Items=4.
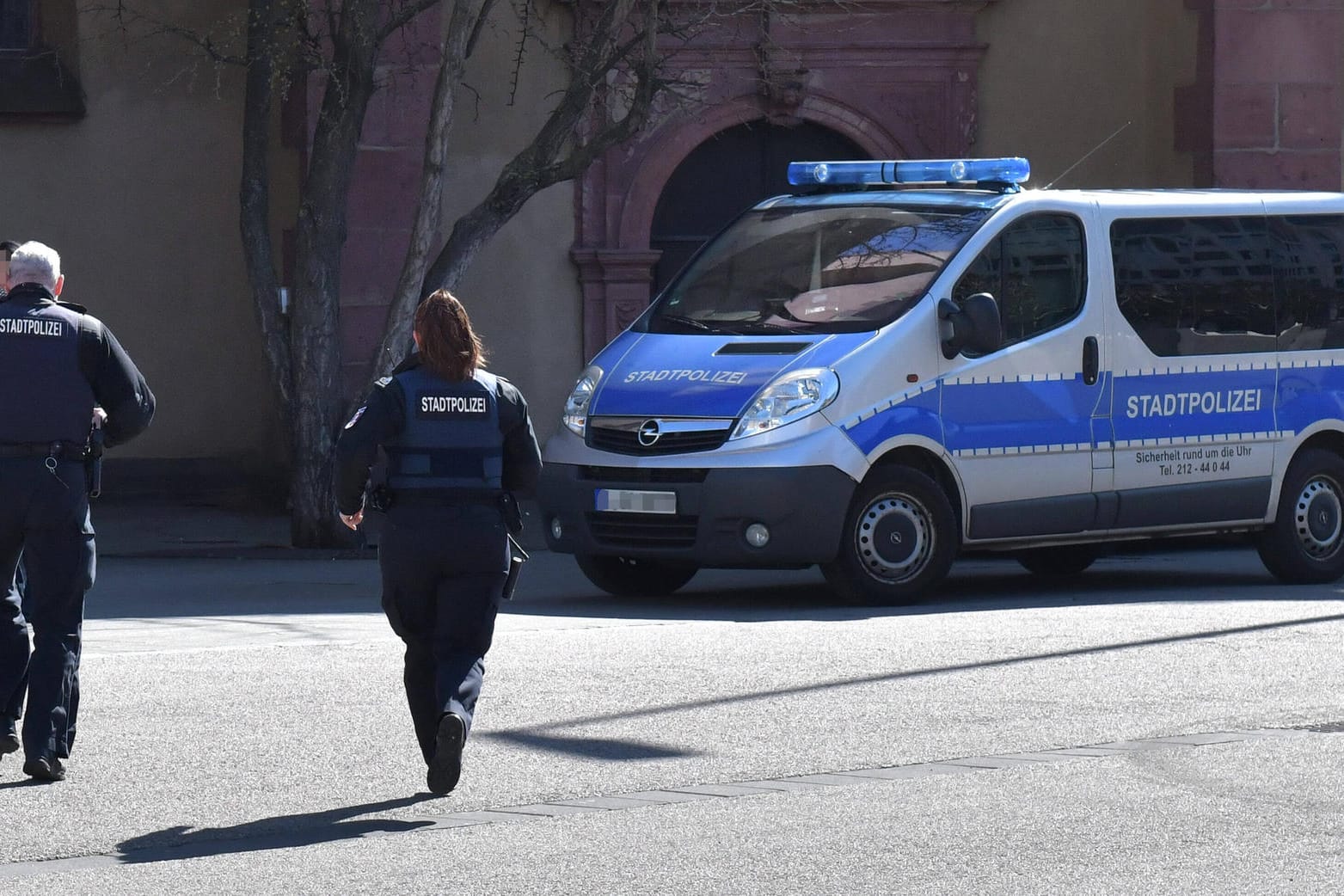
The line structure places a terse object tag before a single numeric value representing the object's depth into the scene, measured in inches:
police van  895.7
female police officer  553.6
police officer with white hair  565.9
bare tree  1164.5
